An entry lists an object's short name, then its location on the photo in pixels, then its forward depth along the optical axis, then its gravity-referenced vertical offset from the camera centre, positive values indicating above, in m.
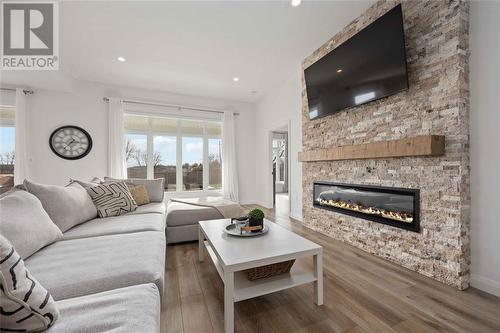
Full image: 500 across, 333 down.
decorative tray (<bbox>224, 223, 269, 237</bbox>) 1.62 -0.52
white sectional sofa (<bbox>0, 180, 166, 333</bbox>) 0.74 -0.53
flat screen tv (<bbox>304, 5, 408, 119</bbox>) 1.97 +1.09
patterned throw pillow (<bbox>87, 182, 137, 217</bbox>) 2.25 -0.36
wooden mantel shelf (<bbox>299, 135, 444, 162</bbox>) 1.72 +0.17
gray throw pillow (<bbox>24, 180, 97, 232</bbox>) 1.61 -0.30
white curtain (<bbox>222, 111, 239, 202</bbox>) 5.28 +0.14
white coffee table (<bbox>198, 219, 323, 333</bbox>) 1.20 -0.57
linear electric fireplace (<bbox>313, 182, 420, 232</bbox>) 1.99 -0.42
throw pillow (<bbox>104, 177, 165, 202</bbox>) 3.17 -0.31
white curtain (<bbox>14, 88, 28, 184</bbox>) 3.65 +0.47
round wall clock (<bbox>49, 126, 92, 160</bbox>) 4.02 +0.50
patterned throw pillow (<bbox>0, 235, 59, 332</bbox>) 0.60 -0.40
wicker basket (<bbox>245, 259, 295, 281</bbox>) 1.43 -0.73
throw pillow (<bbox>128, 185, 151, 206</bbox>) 2.90 -0.38
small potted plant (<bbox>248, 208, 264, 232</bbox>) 1.73 -0.43
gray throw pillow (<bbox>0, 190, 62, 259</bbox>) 1.09 -0.32
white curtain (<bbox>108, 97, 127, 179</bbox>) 4.27 +0.56
